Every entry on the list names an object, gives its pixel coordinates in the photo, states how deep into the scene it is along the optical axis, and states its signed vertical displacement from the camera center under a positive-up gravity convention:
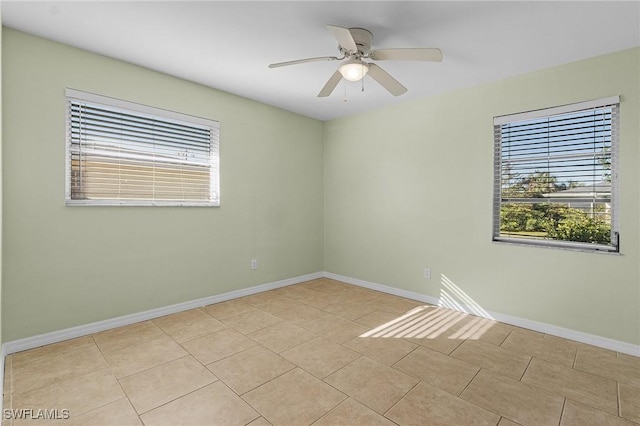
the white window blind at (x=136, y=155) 2.77 +0.52
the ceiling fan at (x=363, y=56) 2.10 +1.09
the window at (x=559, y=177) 2.72 +0.34
